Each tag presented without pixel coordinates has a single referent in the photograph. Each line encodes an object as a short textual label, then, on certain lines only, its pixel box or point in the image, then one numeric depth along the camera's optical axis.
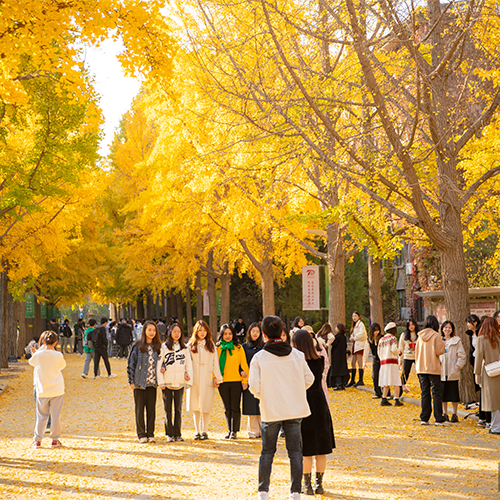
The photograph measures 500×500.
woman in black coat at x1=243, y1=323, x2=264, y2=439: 9.74
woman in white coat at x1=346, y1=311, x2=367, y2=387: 16.64
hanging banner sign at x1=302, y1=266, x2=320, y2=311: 20.52
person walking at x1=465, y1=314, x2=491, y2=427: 10.67
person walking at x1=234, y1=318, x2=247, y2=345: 31.88
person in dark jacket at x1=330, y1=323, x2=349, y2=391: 15.98
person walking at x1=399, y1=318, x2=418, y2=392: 13.68
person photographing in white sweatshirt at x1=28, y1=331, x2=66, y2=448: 9.61
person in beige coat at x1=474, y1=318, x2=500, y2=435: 10.02
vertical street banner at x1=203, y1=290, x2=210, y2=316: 34.66
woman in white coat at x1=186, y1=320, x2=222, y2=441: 9.91
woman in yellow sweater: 9.87
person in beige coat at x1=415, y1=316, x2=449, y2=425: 10.91
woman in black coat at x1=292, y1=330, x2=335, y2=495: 6.66
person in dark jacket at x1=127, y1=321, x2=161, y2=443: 9.66
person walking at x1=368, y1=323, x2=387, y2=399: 14.70
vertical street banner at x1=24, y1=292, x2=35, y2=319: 31.69
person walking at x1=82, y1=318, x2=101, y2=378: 20.35
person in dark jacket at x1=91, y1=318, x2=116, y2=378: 19.92
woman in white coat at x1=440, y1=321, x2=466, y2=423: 11.12
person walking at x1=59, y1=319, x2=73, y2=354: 33.12
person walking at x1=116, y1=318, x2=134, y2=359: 27.83
